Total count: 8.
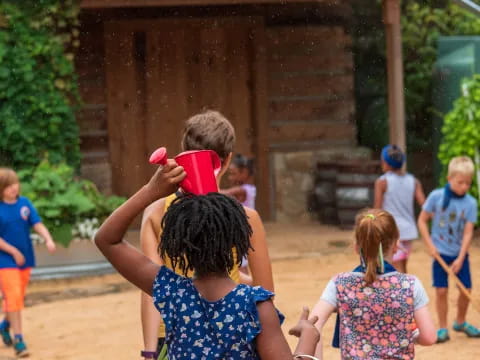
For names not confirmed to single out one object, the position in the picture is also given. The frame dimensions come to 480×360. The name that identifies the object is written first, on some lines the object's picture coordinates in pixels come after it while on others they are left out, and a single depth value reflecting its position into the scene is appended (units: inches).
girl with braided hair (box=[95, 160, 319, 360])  127.4
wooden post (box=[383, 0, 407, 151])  570.1
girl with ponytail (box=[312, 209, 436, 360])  188.2
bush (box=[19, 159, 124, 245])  501.1
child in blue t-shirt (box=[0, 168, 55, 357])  351.2
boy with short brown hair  159.7
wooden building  628.0
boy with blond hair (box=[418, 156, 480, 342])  333.6
